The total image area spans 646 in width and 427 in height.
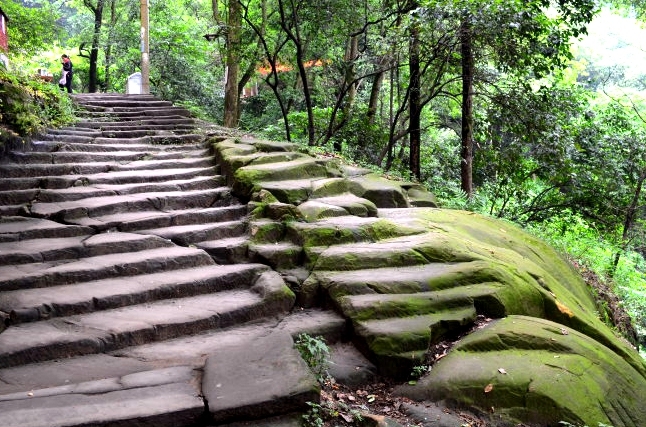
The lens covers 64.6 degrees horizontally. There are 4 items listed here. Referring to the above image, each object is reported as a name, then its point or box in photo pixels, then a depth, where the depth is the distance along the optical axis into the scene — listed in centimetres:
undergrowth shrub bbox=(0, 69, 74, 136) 680
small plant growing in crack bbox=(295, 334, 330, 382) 357
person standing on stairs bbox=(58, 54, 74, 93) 1443
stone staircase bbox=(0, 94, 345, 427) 290
